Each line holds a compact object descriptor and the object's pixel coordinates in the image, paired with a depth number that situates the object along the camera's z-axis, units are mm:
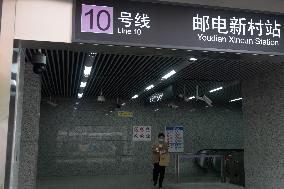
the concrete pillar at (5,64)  3582
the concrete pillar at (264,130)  6898
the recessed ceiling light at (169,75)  7909
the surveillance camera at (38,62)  4188
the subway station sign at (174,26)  3861
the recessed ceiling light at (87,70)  7555
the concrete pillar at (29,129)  6215
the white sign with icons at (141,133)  14000
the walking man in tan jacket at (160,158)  9758
